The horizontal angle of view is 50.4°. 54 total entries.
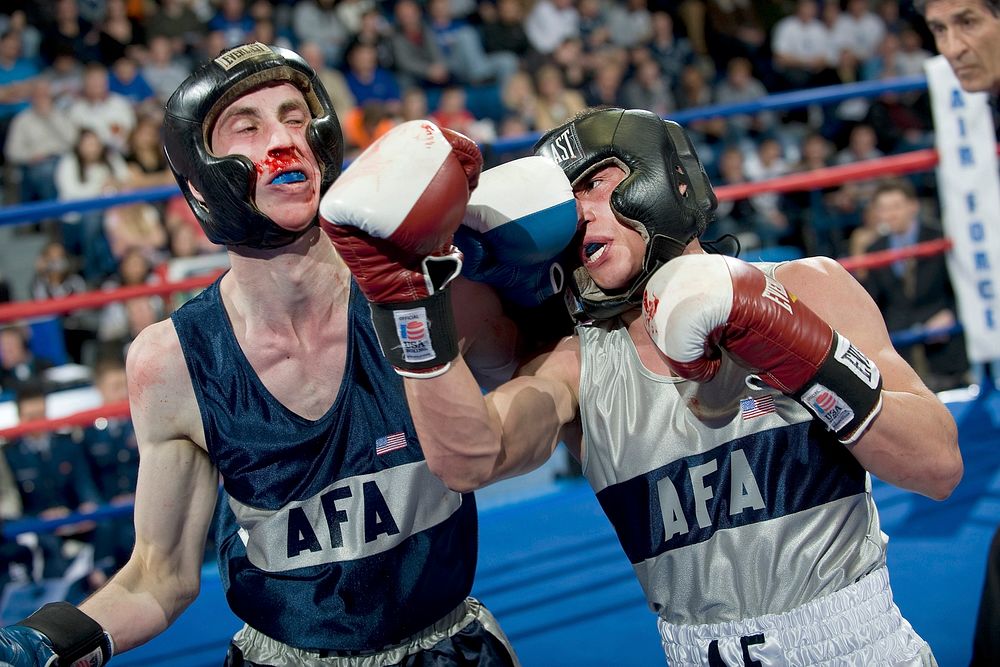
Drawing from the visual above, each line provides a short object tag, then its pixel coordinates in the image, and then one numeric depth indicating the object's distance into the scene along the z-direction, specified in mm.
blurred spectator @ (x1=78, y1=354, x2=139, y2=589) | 4012
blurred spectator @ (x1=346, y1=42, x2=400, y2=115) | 8141
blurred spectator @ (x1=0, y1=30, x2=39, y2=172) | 7312
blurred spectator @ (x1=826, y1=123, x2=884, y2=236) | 6855
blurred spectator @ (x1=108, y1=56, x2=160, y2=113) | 7371
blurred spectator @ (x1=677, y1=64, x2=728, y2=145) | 9047
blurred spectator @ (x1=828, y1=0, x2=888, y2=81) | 10008
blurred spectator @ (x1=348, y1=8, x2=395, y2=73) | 8312
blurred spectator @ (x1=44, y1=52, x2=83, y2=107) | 7229
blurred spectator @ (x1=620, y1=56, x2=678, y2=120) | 8625
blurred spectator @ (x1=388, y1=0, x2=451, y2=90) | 8562
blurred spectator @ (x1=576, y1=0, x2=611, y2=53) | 9492
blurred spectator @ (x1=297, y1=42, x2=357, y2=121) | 7676
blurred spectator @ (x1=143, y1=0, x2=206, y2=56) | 7824
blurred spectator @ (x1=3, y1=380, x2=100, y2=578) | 4051
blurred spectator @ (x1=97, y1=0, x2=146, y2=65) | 7672
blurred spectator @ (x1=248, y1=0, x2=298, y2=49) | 7879
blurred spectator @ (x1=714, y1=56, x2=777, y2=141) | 8609
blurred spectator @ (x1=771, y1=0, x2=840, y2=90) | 9797
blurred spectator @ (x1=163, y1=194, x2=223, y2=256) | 6043
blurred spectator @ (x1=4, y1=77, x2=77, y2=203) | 6645
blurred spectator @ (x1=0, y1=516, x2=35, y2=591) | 3795
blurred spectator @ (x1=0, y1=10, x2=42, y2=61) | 7527
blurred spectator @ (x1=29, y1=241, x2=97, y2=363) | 5621
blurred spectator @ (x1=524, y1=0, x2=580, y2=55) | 9383
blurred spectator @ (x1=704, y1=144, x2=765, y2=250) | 6755
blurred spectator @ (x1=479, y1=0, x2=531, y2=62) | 9023
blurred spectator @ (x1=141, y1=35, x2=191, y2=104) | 7500
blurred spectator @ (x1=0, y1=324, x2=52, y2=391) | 4910
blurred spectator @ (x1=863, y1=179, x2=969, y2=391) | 5082
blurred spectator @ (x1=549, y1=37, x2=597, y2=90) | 8719
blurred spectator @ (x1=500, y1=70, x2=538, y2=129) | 8203
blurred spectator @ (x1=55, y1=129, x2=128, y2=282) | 6242
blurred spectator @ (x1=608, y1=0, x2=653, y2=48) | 9781
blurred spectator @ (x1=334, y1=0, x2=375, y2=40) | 8664
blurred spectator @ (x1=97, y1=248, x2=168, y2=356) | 5340
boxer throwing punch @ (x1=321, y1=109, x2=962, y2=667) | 1732
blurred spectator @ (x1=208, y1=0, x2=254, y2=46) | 8047
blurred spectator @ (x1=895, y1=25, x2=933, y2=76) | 9477
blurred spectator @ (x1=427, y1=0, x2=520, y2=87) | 8828
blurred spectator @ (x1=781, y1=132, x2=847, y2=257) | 4918
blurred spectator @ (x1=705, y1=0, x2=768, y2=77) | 9812
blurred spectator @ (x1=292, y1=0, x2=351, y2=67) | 8422
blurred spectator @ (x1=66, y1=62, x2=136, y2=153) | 6938
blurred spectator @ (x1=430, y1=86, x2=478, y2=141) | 7546
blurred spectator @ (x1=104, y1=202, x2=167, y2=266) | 6043
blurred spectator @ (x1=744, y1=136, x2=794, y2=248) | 6923
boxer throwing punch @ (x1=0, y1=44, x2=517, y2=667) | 1780
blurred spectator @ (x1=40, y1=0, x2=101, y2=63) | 7500
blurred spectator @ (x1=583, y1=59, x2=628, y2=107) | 8680
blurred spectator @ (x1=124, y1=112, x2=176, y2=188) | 6667
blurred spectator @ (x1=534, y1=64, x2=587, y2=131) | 8211
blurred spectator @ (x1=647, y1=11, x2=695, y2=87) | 9406
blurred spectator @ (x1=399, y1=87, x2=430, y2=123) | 7140
